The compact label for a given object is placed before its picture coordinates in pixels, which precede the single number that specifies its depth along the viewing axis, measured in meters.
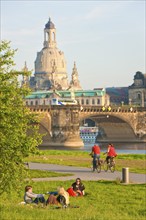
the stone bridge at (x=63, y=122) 122.00
